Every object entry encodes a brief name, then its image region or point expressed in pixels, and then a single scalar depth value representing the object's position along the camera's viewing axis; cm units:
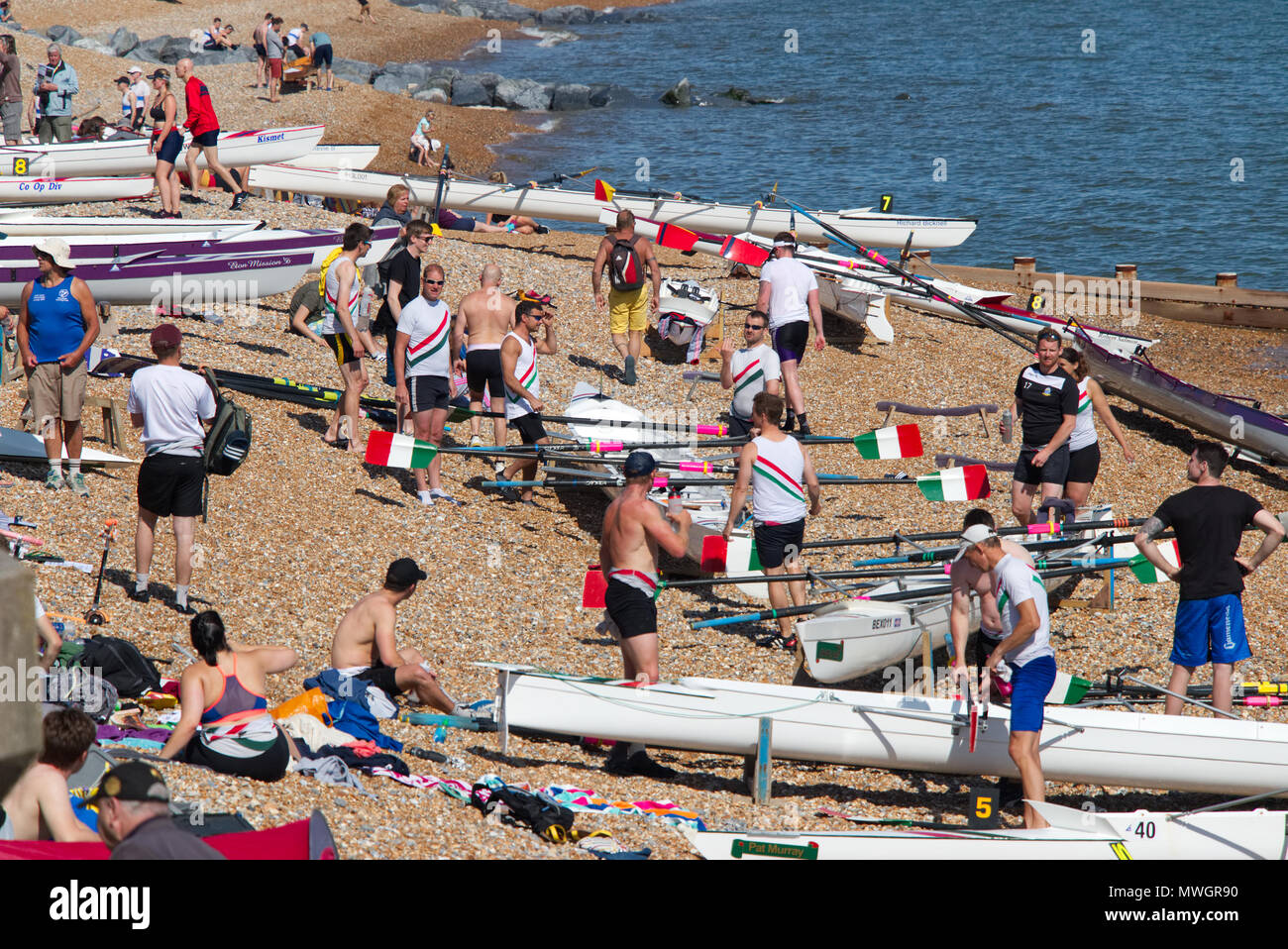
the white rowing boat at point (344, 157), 2120
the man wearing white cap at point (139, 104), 2208
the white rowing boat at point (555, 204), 1959
